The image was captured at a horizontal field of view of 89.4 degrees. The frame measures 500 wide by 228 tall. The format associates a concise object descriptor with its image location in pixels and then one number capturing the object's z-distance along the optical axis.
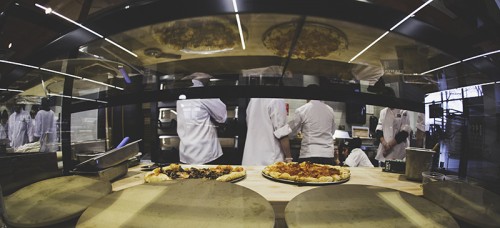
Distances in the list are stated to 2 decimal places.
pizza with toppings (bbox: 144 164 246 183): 1.28
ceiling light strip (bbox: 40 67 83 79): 0.53
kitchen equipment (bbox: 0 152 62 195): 0.51
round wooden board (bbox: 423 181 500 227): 0.46
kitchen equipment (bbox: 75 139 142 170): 0.62
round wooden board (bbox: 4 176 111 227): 0.46
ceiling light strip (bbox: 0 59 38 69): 0.51
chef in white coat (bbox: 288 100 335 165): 3.49
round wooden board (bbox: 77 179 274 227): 0.44
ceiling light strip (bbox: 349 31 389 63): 0.48
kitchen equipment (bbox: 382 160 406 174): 1.33
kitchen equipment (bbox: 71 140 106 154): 0.60
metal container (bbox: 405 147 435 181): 0.59
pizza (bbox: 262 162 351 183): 1.39
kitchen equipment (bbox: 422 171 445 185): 0.56
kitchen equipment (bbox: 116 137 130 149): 0.63
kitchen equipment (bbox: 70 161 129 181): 0.62
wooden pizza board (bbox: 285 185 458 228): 0.44
